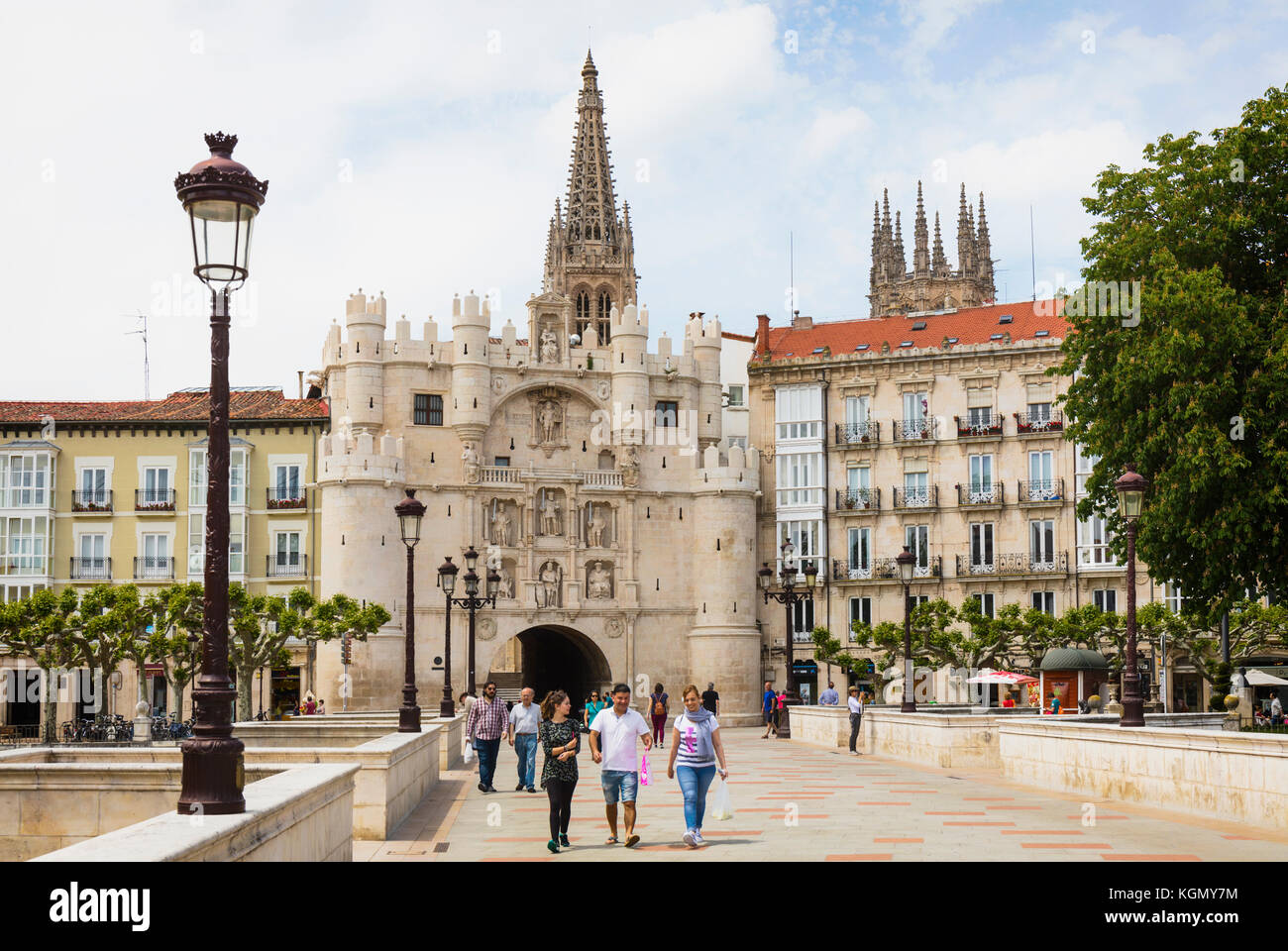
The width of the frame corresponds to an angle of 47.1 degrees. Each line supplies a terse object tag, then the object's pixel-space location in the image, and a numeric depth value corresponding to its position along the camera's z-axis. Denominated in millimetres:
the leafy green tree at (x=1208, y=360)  25688
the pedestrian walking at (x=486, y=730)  21625
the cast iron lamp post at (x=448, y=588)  32844
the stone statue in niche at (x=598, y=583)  64250
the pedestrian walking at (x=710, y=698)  37925
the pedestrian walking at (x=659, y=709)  33469
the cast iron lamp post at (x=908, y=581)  31578
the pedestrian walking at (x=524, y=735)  21953
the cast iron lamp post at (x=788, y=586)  39938
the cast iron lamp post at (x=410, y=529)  25531
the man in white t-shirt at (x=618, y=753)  14500
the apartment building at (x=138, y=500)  60750
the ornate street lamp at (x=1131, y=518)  21594
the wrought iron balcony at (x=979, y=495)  61906
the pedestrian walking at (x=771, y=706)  44438
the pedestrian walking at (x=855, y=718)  33594
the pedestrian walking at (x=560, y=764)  14297
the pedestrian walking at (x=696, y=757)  14344
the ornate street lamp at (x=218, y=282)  9617
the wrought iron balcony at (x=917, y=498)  62812
